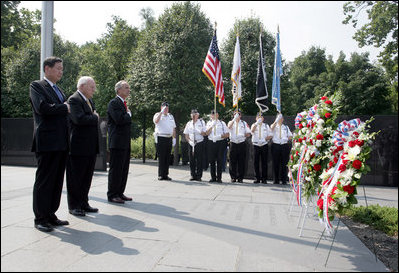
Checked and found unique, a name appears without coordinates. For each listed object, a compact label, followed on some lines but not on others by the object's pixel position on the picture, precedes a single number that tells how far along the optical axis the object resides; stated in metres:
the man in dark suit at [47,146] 4.51
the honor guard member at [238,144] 10.62
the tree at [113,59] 26.92
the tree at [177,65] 16.98
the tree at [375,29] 13.17
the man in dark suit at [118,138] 6.52
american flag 11.31
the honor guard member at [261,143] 10.84
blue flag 10.74
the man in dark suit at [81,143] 5.34
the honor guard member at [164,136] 10.09
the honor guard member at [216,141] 10.62
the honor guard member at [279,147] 10.79
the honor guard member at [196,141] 10.76
